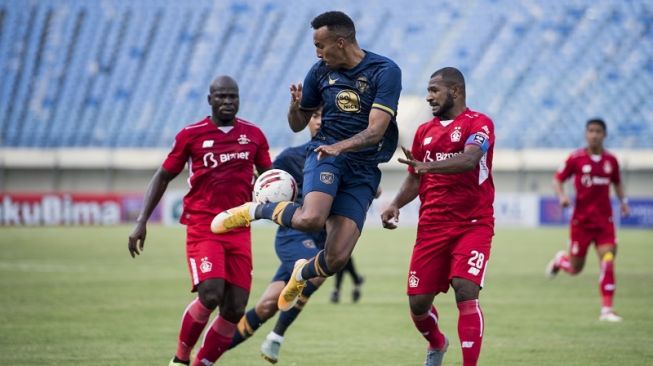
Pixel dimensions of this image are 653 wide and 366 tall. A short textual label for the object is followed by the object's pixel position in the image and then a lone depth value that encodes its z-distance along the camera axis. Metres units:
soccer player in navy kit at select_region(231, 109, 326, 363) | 19.42
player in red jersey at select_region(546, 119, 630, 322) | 28.32
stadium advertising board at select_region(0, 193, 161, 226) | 77.56
